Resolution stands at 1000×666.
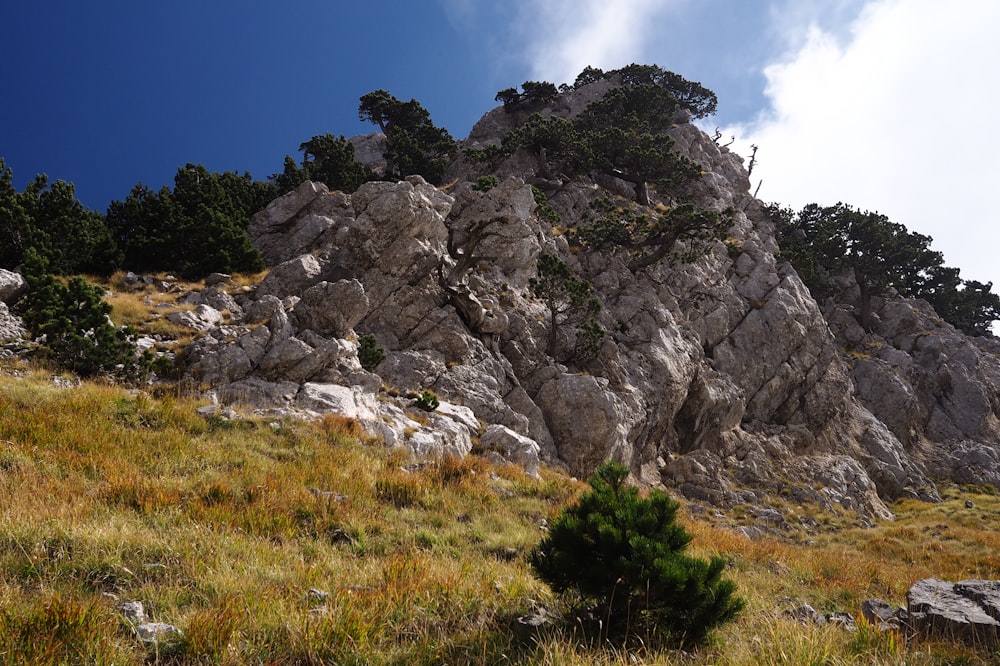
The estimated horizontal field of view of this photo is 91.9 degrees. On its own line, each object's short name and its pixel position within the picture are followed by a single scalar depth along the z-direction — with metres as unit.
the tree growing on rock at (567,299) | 31.27
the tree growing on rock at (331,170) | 41.56
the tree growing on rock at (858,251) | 53.72
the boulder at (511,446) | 18.23
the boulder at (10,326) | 15.06
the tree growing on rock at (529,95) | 76.69
